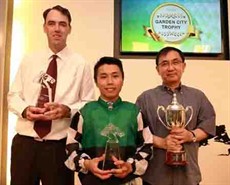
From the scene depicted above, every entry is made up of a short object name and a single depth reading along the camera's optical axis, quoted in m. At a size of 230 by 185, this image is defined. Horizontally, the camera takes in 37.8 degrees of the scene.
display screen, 2.91
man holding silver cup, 1.61
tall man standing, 1.63
